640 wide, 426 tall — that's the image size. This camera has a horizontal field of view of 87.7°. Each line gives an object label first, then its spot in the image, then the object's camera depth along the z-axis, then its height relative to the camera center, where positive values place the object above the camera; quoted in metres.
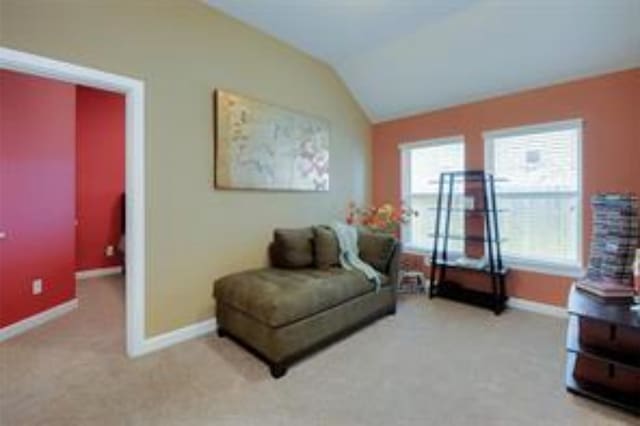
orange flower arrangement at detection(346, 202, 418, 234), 4.16 -0.11
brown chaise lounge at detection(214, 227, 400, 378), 2.25 -0.68
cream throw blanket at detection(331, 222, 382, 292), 3.08 -0.44
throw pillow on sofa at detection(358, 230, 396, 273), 3.29 -0.41
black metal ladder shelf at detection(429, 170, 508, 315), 3.51 -0.37
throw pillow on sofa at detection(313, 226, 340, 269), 3.16 -0.39
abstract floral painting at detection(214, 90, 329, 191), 2.97 +0.62
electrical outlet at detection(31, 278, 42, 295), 3.02 -0.72
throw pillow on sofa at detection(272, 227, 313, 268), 3.12 -0.38
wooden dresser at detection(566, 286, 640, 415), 1.85 -0.84
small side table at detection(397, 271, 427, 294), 4.21 -0.95
